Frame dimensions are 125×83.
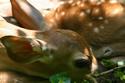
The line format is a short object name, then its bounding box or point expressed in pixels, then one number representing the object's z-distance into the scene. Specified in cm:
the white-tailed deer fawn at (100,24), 624
